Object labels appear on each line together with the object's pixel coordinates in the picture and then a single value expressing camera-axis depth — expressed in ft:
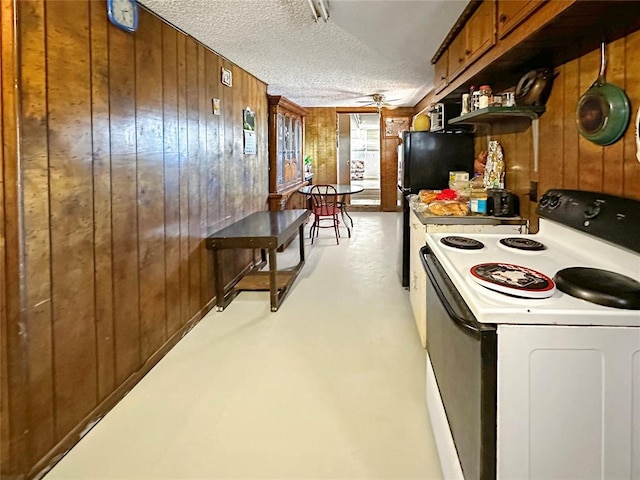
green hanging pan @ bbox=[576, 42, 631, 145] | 5.15
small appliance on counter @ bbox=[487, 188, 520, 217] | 9.10
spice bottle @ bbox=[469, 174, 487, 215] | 9.50
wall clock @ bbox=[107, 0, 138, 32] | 7.42
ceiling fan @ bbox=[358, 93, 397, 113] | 23.23
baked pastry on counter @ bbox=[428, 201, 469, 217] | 9.50
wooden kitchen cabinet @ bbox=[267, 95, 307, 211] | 19.76
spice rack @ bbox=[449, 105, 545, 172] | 7.63
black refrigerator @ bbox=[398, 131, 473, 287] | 13.15
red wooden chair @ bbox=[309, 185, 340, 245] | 22.48
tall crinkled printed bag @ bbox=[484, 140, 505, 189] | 10.03
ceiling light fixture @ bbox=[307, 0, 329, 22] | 8.77
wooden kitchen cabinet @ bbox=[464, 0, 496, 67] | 7.70
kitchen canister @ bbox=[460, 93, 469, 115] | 10.22
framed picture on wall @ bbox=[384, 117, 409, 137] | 31.86
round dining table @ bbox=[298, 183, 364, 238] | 22.99
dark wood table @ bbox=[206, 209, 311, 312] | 12.22
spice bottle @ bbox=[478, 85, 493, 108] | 8.82
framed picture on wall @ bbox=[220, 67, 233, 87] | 13.28
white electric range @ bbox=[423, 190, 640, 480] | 3.72
